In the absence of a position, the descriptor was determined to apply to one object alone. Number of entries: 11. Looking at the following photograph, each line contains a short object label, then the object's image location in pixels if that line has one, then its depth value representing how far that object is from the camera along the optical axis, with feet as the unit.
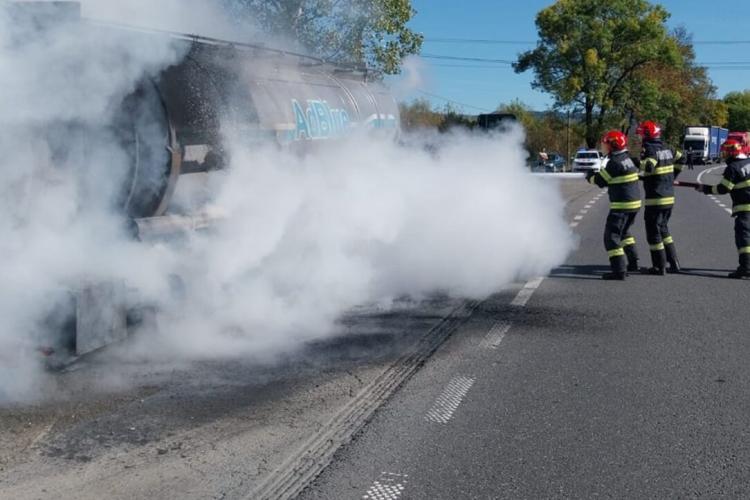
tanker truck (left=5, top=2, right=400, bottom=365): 17.21
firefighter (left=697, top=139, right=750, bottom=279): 31.27
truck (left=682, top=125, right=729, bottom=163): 216.33
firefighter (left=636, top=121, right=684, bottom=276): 31.40
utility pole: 181.53
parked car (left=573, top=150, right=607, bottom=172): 138.26
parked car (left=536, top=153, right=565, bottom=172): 125.14
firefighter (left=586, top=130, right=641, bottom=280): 30.63
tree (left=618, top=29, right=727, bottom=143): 192.75
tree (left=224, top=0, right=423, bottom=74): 37.19
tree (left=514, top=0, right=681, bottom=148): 185.26
